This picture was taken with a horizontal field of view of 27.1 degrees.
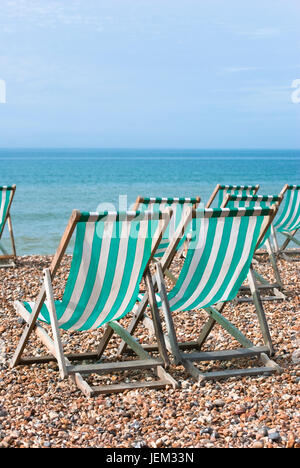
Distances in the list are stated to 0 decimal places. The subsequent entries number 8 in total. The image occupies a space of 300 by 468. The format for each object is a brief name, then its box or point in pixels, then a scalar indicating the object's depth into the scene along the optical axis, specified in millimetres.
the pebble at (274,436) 2805
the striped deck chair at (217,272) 3631
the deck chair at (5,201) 6977
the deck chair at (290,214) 7430
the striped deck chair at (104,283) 3355
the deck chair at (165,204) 5164
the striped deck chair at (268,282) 5560
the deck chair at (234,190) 6718
